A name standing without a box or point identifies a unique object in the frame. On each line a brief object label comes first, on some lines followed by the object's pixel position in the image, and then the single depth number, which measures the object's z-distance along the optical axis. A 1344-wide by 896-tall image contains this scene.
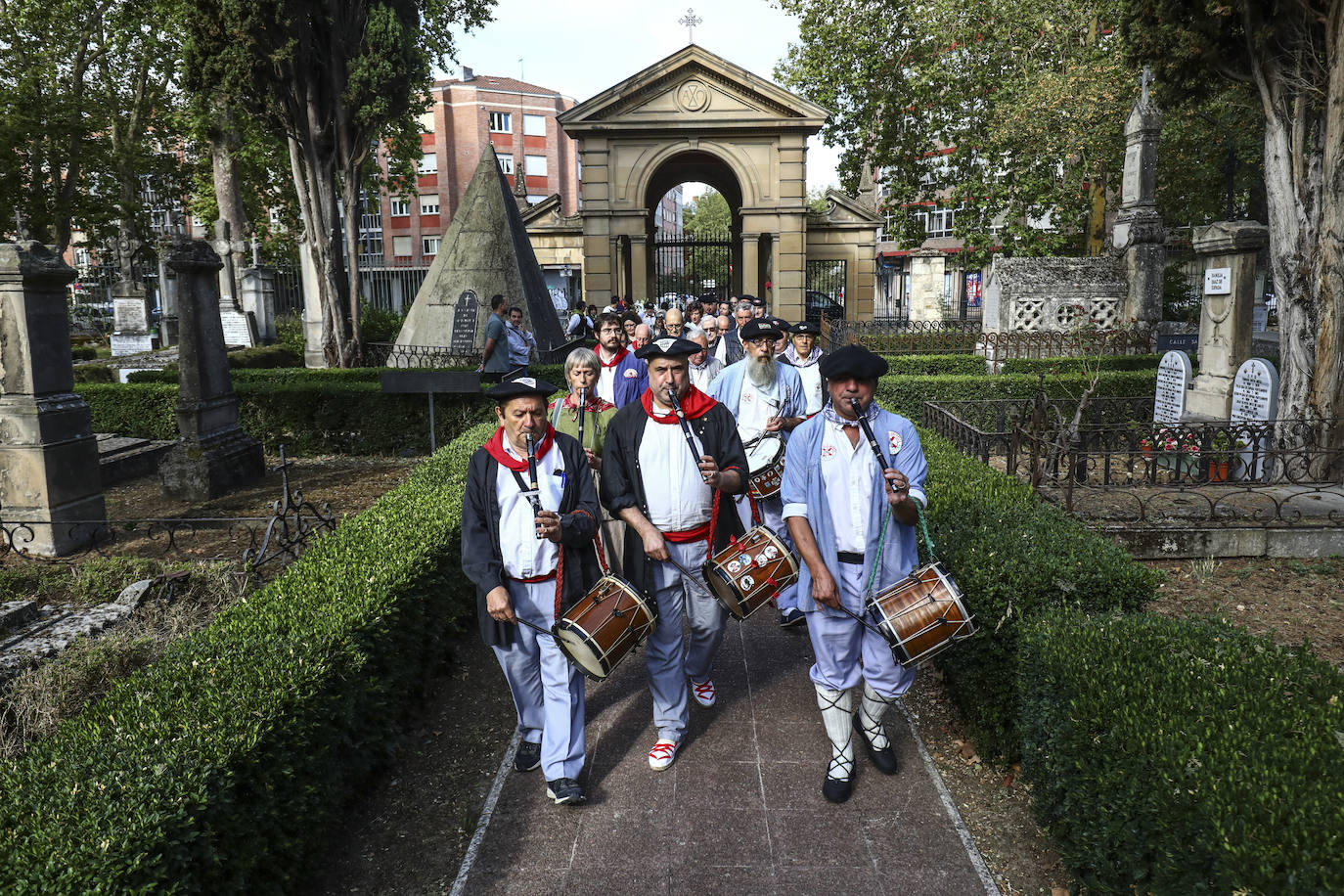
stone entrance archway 27.06
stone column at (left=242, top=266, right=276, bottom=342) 25.78
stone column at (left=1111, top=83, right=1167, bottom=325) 15.43
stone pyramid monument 16.41
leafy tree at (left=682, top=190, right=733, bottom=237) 86.75
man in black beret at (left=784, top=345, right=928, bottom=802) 4.11
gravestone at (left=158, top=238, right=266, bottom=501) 10.27
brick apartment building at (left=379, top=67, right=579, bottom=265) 56.66
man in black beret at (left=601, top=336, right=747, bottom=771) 4.66
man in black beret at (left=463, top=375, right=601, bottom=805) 4.19
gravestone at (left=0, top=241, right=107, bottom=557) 7.97
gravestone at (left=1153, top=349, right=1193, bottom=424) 11.29
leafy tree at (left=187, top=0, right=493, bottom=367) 13.48
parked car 30.75
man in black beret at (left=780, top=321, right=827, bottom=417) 7.22
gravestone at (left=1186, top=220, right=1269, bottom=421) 10.45
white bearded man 6.44
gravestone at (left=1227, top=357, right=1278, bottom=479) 9.46
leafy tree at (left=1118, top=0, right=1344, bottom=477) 8.95
